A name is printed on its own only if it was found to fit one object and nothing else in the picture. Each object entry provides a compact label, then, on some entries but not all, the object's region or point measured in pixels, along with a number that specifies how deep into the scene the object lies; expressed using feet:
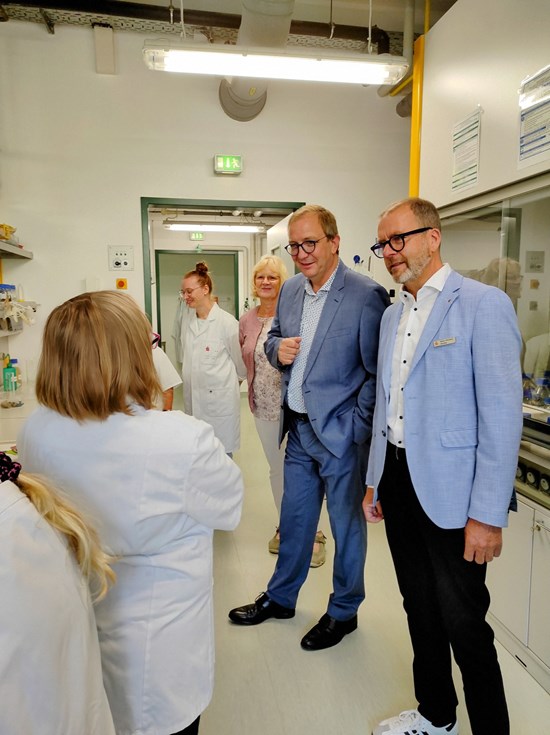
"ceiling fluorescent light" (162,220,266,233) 20.80
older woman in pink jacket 8.36
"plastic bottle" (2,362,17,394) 10.73
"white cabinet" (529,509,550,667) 5.51
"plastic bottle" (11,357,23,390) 11.27
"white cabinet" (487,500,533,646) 5.83
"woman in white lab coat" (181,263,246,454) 9.81
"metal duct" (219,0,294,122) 8.44
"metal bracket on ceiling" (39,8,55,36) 10.80
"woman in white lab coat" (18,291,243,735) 3.05
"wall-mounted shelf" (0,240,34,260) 9.55
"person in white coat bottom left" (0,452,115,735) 1.85
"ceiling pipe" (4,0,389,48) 10.11
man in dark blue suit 5.90
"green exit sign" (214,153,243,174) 12.30
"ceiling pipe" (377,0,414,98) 9.94
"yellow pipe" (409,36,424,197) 8.17
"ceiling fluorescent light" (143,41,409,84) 7.79
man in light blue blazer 3.89
